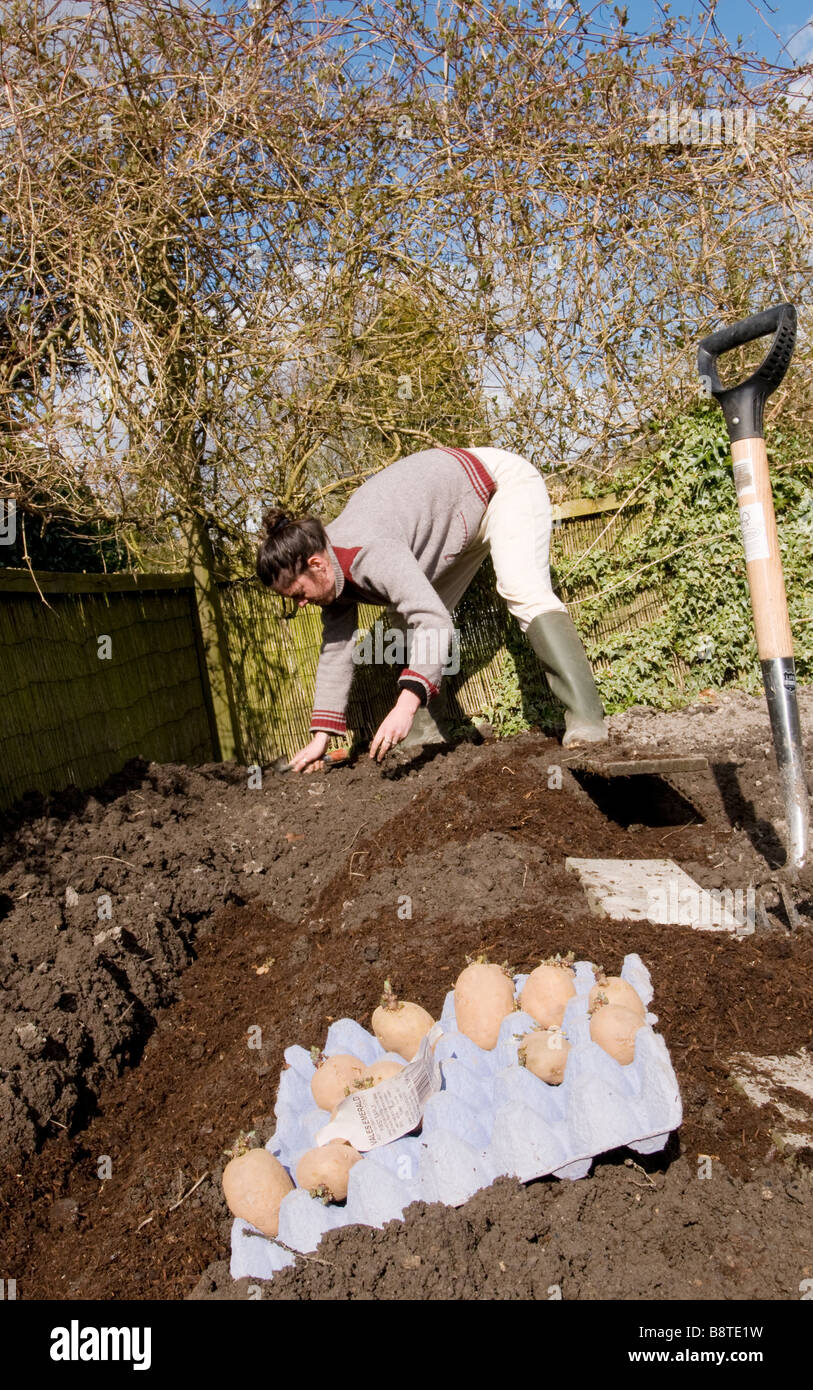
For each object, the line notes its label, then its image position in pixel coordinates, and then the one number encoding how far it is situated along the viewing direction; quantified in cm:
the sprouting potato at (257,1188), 170
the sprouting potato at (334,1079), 191
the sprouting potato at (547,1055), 179
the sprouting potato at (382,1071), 191
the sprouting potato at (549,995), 197
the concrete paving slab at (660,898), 260
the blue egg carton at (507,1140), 160
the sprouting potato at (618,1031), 173
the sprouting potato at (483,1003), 198
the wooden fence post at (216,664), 588
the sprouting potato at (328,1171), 171
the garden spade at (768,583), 281
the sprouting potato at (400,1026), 204
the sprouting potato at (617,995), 184
